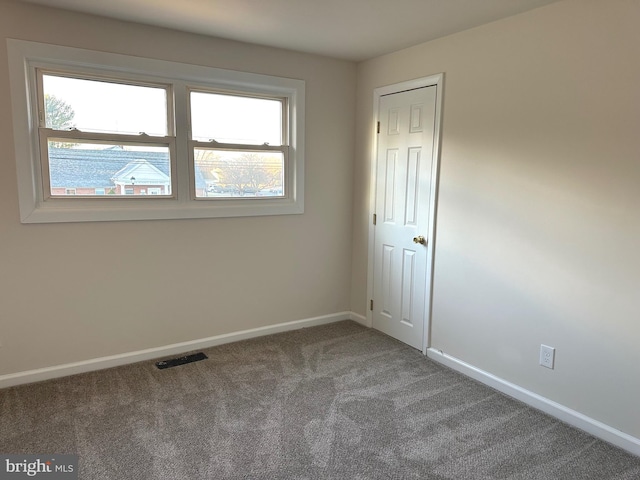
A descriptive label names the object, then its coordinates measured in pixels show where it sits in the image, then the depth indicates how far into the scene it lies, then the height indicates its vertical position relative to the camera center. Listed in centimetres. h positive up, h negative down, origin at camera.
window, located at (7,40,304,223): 272 +31
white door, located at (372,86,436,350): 327 -23
